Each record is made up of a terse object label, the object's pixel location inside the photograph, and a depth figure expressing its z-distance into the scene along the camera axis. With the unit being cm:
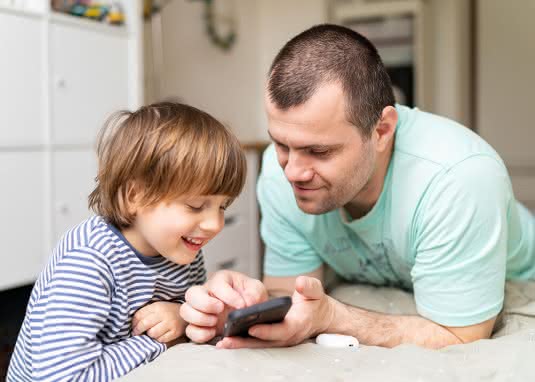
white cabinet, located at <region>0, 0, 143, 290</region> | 209
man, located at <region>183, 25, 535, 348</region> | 125
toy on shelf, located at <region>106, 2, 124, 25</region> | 253
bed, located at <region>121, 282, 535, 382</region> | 88
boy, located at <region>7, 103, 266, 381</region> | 93
